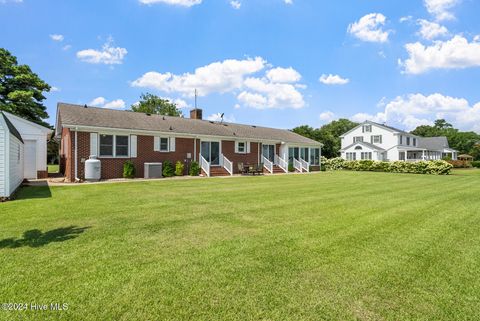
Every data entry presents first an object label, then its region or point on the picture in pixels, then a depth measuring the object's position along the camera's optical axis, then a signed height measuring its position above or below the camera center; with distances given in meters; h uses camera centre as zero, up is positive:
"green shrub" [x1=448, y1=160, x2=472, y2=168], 42.09 -0.27
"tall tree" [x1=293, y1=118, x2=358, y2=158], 42.91 +3.98
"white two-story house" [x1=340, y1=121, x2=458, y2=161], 42.12 +2.89
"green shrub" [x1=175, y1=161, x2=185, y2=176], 17.97 -0.45
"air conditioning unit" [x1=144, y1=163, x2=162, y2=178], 16.55 -0.55
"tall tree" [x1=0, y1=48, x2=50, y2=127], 25.17 +7.13
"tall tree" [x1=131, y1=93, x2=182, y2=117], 49.08 +10.65
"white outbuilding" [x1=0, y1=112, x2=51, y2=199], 13.42 +0.67
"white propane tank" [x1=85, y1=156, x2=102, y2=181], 14.38 -0.48
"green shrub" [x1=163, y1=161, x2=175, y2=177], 17.39 -0.51
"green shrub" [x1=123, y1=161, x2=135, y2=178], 15.82 -0.52
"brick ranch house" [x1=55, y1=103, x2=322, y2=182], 15.20 +1.35
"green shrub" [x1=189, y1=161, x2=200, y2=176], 18.38 -0.53
